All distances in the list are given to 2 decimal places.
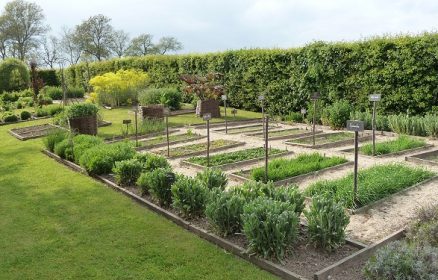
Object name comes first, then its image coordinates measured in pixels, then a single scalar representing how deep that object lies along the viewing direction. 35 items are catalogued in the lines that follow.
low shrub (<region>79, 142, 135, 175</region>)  7.62
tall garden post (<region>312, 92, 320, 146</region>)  10.47
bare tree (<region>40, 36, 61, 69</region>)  47.66
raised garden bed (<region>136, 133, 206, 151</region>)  10.58
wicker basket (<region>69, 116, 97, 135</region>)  11.69
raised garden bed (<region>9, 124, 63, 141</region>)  12.73
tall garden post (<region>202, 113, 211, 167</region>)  8.00
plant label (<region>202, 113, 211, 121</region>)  8.01
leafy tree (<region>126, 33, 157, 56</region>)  58.56
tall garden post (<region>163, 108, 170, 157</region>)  9.34
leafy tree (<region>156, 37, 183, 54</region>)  61.03
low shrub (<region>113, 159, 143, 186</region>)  6.85
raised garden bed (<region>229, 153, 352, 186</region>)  6.94
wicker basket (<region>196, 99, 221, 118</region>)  15.72
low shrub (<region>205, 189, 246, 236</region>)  4.65
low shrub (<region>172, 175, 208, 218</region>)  5.27
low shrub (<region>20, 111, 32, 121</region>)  17.09
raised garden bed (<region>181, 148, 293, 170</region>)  8.26
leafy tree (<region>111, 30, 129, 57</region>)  54.05
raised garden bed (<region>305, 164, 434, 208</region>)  5.71
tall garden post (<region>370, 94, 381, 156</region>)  8.66
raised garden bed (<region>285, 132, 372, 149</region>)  9.91
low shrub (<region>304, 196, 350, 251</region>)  4.32
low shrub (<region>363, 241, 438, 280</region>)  3.50
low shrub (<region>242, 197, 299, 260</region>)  4.12
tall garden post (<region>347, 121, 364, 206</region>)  5.61
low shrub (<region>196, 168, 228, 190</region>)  5.86
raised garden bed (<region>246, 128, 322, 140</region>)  11.20
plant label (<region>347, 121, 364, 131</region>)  5.62
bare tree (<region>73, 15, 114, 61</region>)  50.84
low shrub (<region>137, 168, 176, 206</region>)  5.81
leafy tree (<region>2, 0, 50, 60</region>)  47.62
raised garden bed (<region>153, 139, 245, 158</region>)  9.52
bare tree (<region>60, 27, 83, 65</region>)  51.28
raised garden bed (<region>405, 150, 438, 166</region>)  7.88
